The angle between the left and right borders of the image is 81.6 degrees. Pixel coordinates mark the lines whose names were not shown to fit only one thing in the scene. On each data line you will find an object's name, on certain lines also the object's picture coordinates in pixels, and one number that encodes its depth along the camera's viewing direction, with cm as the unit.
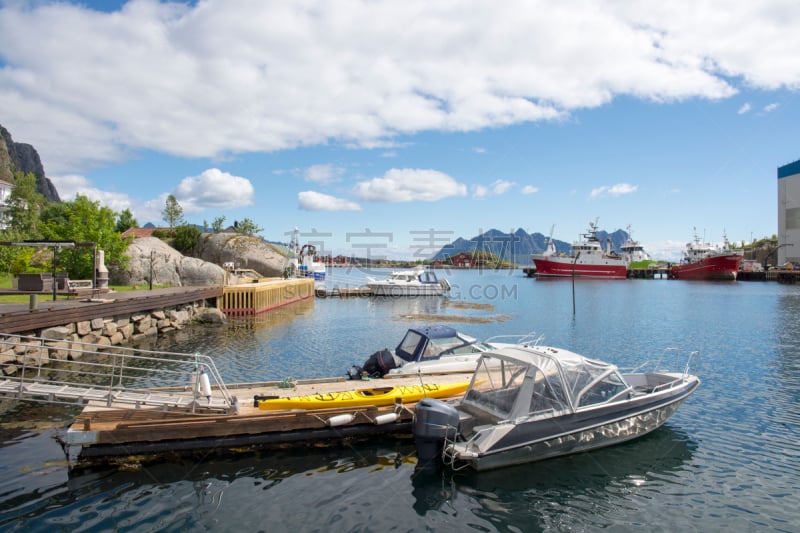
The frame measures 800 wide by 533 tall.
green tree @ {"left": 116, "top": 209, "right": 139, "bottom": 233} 8250
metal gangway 1036
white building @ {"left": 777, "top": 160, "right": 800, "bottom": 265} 9556
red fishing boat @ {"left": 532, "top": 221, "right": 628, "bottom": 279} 11056
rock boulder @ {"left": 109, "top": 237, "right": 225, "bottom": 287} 3928
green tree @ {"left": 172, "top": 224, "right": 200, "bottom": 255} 6594
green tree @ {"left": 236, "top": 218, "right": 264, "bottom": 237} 8744
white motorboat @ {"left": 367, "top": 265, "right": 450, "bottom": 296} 5859
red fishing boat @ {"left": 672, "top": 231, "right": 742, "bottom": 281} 9944
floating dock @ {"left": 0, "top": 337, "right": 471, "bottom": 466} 981
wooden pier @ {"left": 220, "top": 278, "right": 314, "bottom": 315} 3709
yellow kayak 1130
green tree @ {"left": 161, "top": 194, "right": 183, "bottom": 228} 8719
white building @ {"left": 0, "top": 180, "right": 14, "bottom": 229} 7269
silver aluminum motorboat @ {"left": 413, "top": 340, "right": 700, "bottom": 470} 975
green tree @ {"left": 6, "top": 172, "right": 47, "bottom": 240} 6043
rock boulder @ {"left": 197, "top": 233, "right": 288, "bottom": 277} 6397
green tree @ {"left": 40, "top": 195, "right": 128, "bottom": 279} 3288
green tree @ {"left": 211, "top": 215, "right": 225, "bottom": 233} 8625
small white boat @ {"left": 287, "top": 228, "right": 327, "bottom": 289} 6825
